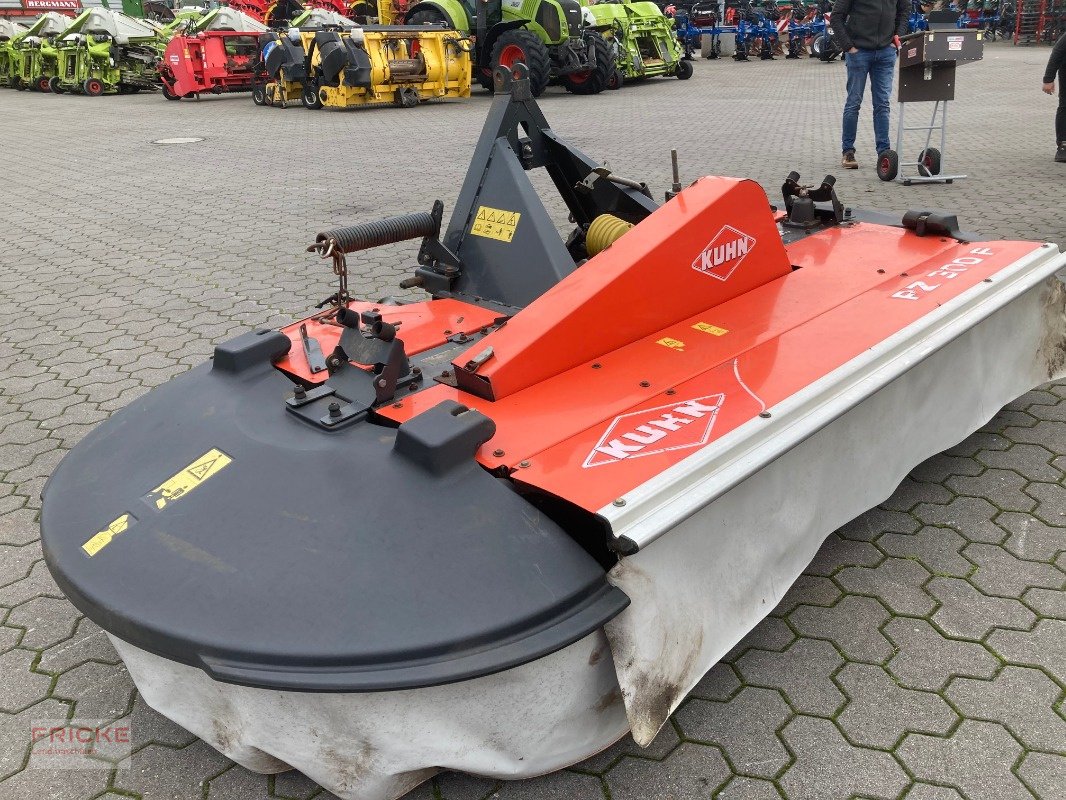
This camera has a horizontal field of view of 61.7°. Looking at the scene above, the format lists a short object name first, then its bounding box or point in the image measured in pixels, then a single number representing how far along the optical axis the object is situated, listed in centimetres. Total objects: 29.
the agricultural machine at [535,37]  1184
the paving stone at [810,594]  228
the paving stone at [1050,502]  257
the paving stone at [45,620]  225
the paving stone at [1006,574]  229
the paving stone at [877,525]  255
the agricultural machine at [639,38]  1375
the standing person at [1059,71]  707
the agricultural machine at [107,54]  1580
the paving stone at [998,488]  266
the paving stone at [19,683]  205
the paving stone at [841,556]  242
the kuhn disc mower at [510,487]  157
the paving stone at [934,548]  239
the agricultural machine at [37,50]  1712
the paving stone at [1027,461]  280
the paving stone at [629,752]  183
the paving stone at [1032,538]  242
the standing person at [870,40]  650
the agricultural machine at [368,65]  1172
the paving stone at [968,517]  252
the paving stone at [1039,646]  203
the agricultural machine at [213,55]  1438
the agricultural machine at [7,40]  1801
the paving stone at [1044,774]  171
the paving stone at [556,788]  177
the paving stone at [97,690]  201
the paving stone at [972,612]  216
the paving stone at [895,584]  226
